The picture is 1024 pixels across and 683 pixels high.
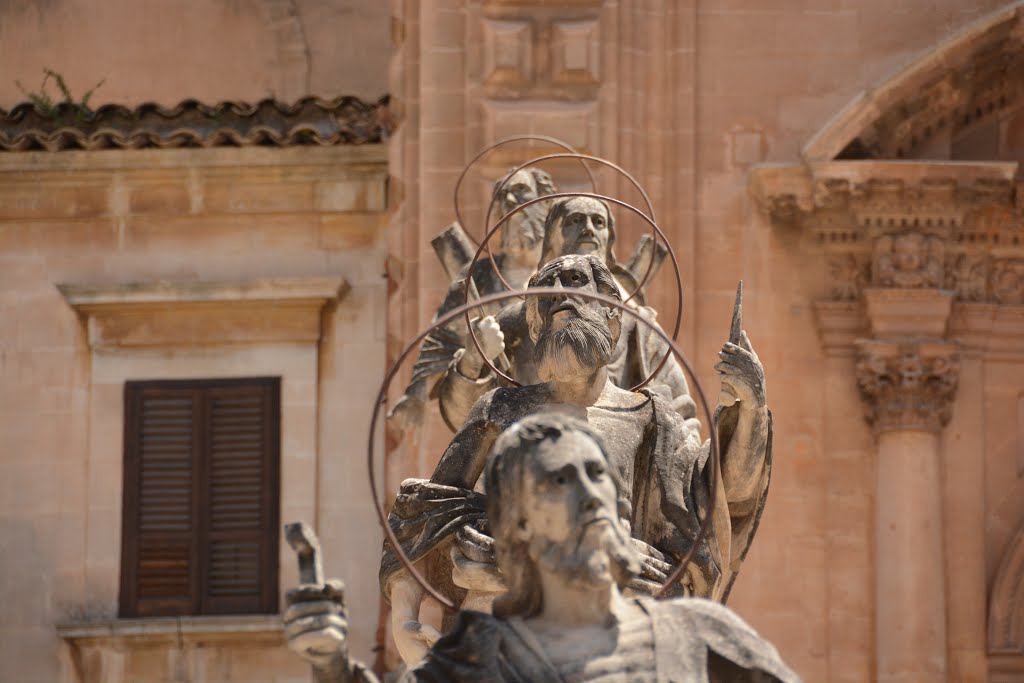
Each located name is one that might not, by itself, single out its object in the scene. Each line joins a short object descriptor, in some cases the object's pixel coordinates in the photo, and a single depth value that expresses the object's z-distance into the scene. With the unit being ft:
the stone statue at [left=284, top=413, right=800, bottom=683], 27.40
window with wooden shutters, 72.28
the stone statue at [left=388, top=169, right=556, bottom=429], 52.70
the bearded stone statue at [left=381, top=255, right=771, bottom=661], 37.60
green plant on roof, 72.84
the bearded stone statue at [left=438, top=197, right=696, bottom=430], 46.03
